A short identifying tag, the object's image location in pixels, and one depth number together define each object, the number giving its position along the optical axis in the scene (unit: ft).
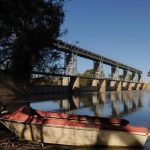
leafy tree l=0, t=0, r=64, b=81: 38.03
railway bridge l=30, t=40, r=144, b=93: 144.57
